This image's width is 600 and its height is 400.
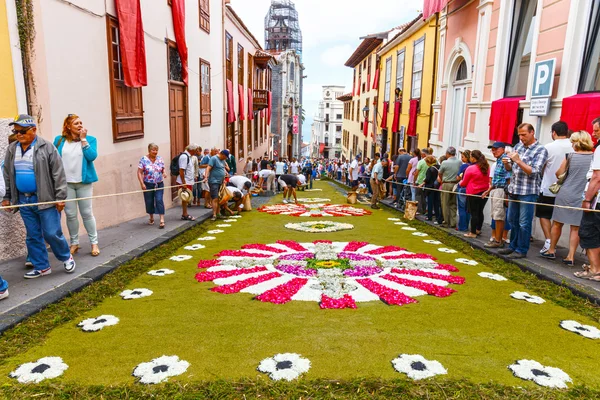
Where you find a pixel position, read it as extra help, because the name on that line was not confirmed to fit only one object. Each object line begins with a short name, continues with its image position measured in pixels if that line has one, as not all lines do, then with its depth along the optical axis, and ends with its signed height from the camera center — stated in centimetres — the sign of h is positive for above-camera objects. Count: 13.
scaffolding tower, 5372 +1360
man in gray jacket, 445 -68
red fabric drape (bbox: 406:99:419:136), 1659 +59
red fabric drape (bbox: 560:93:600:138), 588 +36
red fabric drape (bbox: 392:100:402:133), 1983 +79
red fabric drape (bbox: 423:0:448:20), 1178 +370
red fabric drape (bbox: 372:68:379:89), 2500 +307
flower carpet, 293 -173
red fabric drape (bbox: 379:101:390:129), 2259 +93
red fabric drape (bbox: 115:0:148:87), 782 +163
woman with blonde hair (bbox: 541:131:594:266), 516 -62
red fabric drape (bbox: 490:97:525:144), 820 +31
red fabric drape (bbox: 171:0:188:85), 1067 +265
